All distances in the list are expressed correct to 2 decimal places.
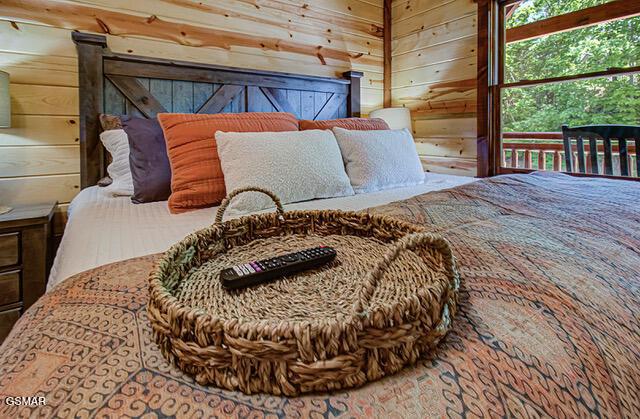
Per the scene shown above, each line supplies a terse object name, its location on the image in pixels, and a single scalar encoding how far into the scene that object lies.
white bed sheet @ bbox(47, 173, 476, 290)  0.93
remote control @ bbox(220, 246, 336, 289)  0.56
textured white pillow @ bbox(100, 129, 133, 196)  1.70
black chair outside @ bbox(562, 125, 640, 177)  2.04
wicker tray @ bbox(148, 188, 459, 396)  0.36
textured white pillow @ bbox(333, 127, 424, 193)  1.78
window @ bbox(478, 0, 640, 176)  2.06
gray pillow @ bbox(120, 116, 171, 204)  1.58
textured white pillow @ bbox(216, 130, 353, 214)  1.37
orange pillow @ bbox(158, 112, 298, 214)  1.43
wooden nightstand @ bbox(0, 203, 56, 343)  1.42
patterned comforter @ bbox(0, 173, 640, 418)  0.36
